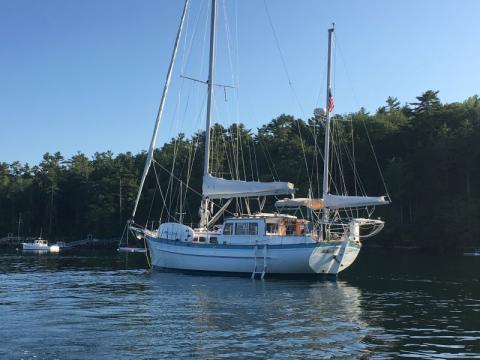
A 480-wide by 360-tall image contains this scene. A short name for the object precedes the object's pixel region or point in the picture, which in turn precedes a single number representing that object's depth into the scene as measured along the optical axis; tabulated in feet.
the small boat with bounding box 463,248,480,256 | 245.86
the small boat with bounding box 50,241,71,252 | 369.59
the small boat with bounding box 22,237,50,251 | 328.29
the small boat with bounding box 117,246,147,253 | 307.56
